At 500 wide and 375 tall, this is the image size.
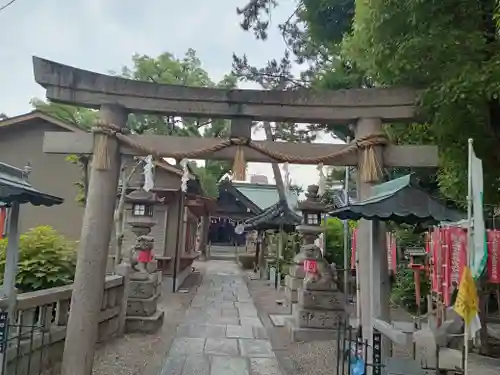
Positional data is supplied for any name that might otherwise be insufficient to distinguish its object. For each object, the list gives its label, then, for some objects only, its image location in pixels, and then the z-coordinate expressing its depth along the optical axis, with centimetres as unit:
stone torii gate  550
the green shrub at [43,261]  655
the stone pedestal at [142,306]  854
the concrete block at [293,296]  1073
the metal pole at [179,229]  1642
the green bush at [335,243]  1656
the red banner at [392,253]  897
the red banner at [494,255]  632
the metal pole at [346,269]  1144
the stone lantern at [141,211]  1070
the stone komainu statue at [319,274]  886
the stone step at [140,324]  849
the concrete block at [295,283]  1071
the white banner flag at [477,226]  341
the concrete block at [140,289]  880
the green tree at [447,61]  472
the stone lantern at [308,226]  1046
